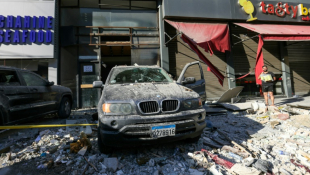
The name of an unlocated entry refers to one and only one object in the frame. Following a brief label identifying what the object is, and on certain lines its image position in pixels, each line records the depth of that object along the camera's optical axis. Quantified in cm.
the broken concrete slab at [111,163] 227
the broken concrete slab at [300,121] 410
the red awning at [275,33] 699
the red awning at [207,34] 742
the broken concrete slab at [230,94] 674
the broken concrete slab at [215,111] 562
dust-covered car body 224
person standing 638
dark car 342
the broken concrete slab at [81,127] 372
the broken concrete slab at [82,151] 266
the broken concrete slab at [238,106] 590
